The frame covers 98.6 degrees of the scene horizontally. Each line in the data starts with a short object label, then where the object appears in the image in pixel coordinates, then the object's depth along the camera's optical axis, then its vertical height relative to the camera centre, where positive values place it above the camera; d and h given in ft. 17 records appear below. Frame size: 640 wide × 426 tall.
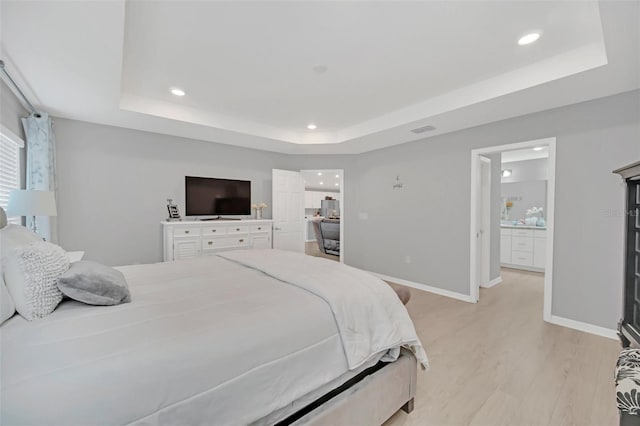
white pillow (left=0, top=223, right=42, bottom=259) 4.23 -0.54
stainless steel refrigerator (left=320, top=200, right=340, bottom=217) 38.61 +0.24
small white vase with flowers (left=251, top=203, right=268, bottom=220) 16.30 +0.12
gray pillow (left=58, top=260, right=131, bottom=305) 4.37 -1.29
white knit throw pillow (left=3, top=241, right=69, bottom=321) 4.03 -1.11
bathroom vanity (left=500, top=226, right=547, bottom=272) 17.90 -2.45
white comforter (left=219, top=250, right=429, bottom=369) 4.82 -1.91
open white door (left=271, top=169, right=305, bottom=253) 17.01 -0.04
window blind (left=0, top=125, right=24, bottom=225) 8.33 +1.44
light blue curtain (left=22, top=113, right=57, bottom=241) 9.75 +1.84
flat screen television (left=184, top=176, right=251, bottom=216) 14.34 +0.69
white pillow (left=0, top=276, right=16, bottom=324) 3.78 -1.38
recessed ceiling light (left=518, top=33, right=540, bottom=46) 7.20 +4.60
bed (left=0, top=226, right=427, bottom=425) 2.83 -1.83
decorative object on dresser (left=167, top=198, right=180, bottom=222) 13.53 -0.15
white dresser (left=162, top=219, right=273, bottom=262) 13.00 -1.42
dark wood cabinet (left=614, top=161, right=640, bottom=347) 5.06 -0.90
